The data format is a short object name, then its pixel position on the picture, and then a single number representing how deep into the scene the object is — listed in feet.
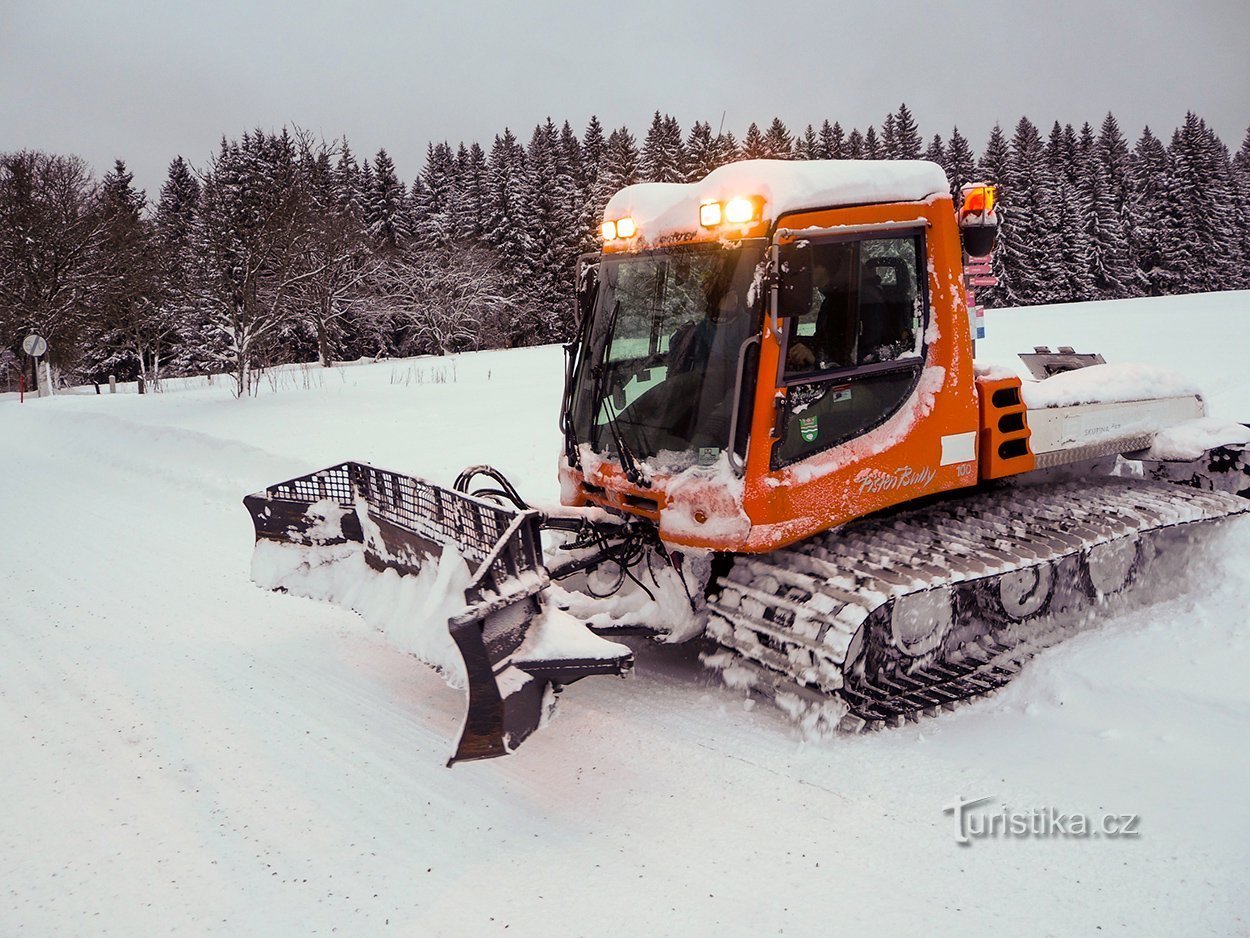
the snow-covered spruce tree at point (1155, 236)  169.78
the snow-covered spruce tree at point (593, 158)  154.76
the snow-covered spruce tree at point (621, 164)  147.33
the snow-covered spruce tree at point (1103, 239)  162.71
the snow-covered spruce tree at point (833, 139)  184.03
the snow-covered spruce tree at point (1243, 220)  172.24
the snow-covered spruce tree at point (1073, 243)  157.79
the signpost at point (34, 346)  83.97
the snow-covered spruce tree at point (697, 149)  138.68
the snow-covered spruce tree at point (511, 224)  153.89
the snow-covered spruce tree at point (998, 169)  149.38
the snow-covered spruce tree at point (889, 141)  178.40
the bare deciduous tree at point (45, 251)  92.43
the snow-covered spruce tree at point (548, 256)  155.33
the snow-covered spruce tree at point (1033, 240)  148.25
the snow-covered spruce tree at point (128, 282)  99.45
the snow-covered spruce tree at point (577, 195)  149.28
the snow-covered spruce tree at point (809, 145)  151.34
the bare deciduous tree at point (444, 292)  128.26
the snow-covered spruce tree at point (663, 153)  147.95
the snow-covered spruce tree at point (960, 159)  164.78
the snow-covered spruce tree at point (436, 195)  161.17
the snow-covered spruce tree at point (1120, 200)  164.76
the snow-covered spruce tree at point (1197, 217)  168.35
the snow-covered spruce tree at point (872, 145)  184.20
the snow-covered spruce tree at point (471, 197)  161.38
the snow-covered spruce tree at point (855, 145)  186.09
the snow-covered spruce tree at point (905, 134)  181.57
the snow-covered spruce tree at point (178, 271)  76.54
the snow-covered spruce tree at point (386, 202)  167.22
